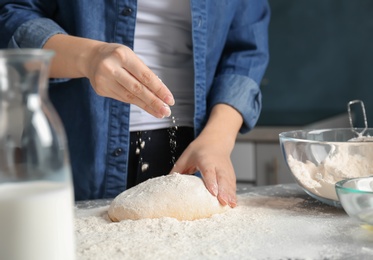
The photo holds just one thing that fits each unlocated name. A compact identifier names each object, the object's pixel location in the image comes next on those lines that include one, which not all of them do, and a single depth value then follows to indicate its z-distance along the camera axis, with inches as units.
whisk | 45.8
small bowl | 35.5
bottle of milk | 23.5
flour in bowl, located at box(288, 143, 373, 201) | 43.3
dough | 41.4
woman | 51.4
